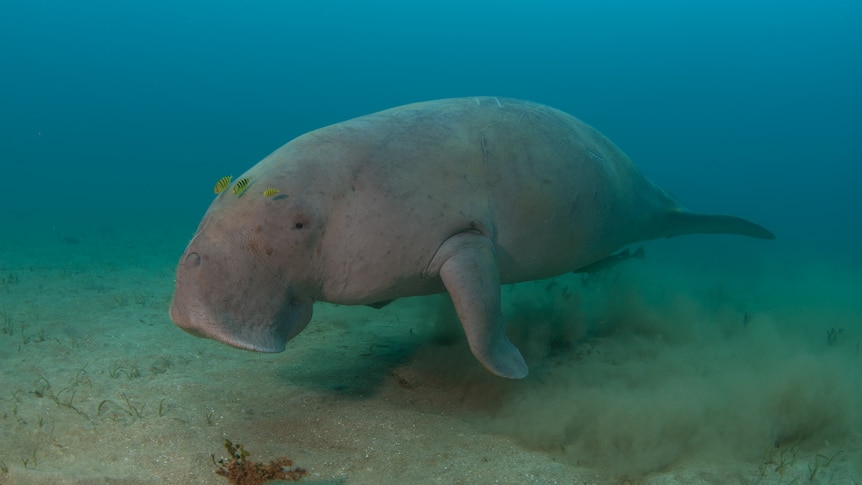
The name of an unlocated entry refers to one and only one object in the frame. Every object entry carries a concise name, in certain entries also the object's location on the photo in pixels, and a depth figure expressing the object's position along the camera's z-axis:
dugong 2.54
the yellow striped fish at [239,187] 2.75
